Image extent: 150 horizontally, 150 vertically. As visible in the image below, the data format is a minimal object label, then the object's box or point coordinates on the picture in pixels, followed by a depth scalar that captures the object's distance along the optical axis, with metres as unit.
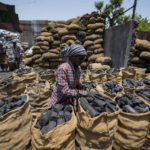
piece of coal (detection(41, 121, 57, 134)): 1.24
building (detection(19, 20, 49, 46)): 15.41
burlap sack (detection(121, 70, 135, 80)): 4.18
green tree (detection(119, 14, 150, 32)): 20.00
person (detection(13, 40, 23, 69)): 7.05
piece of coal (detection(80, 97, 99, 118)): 1.31
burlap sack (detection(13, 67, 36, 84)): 3.78
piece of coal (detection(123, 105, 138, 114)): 1.57
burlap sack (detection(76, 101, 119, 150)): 1.27
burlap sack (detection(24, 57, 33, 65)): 7.82
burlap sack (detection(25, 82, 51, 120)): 2.73
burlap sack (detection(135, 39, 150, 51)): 4.80
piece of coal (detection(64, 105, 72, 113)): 1.53
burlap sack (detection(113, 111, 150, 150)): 1.51
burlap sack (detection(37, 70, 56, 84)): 4.11
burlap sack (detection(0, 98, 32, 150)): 1.28
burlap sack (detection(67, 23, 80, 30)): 6.63
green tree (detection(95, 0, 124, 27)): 13.73
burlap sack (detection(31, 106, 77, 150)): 1.15
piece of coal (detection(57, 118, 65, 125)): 1.31
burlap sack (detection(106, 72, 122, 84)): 4.18
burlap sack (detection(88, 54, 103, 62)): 6.57
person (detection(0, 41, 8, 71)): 7.38
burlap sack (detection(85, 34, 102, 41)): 6.78
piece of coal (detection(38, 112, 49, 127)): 1.33
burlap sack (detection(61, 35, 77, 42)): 6.68
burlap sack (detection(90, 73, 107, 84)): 4.11
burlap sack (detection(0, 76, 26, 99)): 2.65
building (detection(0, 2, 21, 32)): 12.08
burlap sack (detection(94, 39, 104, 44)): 6.81
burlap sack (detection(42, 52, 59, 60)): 6.89
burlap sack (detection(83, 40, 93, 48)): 6.67
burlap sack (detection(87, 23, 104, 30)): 6.58
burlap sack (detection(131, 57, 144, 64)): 5.00
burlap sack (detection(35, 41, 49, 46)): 7.12
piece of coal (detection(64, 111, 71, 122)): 1.37
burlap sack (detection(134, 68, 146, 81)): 4.16
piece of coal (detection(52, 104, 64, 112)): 1.53
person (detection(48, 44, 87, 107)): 1.58
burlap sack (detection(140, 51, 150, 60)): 4.72
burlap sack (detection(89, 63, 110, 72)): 5.14
